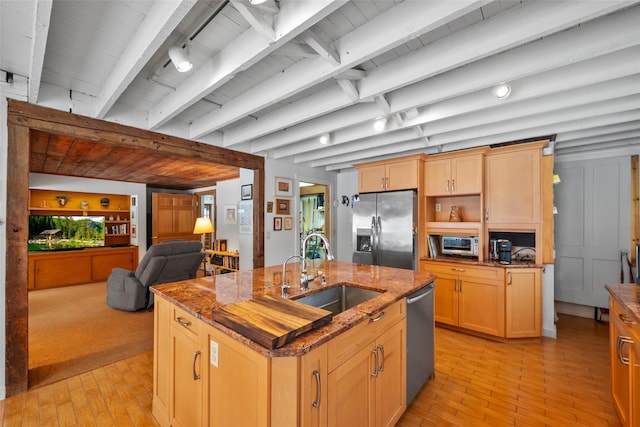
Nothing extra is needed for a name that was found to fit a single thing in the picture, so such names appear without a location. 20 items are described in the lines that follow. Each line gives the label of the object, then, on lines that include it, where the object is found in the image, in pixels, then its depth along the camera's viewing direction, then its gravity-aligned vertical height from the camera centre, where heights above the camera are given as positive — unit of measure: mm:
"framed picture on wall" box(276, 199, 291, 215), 4598 +116
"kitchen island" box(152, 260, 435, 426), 1124 -717
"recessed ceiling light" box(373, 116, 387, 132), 2887 +928
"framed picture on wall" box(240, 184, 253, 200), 4582 +367
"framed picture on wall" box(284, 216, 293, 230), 4725 -154
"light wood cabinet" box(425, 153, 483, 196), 3537 +511
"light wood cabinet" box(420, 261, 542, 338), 3182 -999
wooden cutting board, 1113 -468
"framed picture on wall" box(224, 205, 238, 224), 6507 -5
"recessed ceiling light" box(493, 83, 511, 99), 2186 +962
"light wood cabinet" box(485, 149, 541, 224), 3279 +322
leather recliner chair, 4016 -903
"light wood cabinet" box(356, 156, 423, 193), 3879 +571
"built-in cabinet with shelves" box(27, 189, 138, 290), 5695 -801
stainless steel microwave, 3662 -424
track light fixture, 1694 +941
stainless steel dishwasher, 2039 -972
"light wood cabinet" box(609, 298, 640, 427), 1547 -918
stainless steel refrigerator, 3850 -218
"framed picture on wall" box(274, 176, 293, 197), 4546 +443
